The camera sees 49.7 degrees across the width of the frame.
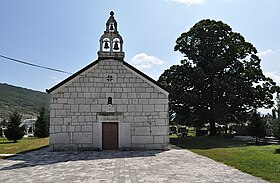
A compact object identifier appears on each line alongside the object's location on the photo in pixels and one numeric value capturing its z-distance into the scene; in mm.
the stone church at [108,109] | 19406
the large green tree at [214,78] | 29391
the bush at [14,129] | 30047
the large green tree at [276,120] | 19547
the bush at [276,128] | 19609
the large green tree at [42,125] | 36969
